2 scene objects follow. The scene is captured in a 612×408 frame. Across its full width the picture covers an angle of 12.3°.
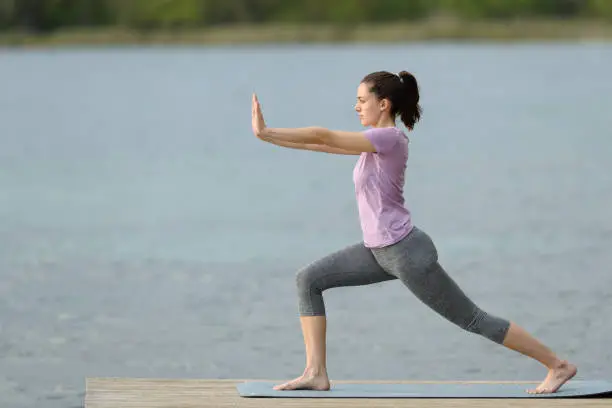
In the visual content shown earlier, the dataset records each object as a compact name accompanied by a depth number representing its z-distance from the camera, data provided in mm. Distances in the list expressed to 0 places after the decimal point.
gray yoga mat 12854
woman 12381
